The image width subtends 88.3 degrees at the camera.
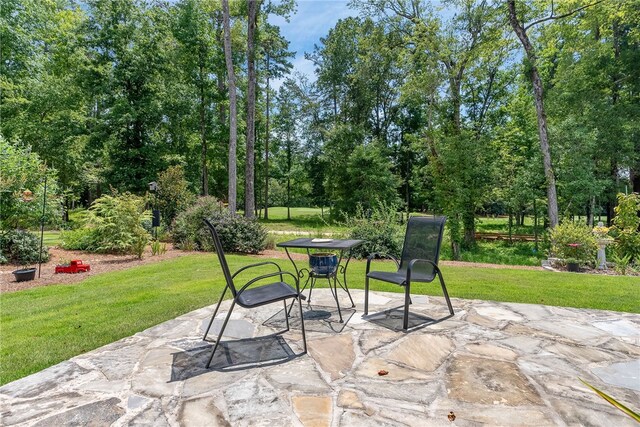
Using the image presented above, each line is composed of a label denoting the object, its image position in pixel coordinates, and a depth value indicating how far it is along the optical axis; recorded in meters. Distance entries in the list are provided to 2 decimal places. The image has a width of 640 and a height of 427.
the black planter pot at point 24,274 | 5.62
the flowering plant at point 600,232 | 7.55
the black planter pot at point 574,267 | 7.65
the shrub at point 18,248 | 7.05
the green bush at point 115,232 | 8.27
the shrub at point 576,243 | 7.91
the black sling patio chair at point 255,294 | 2.48
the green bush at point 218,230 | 9.23
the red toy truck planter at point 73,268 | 6.29
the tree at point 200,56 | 17.02
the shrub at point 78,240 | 8.77
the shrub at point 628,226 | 7.95
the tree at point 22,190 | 6.90
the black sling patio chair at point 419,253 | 3.35
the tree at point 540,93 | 11.36
